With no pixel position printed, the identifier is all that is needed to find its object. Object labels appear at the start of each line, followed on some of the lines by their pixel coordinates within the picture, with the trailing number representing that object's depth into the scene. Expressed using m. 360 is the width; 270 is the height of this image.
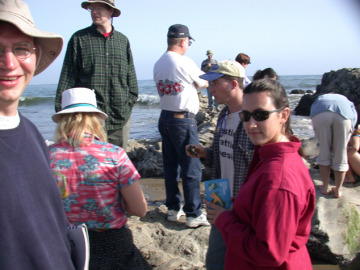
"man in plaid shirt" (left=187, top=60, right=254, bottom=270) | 2.56
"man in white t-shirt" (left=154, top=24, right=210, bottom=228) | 4.07
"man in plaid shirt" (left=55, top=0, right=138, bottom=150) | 3.82
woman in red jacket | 1.56
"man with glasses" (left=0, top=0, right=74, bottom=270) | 1.23
